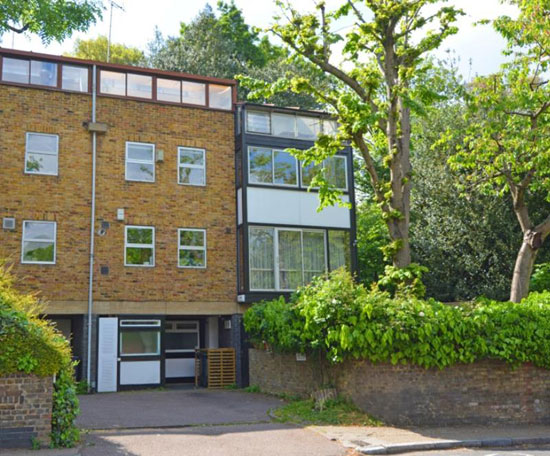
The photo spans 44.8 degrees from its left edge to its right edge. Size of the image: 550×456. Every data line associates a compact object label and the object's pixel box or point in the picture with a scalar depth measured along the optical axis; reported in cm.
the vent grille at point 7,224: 1773
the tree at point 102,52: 3756
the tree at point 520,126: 1592
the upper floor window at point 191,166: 2011
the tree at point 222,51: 3466
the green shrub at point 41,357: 950
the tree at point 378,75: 1451
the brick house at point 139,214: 1822
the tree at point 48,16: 1562
